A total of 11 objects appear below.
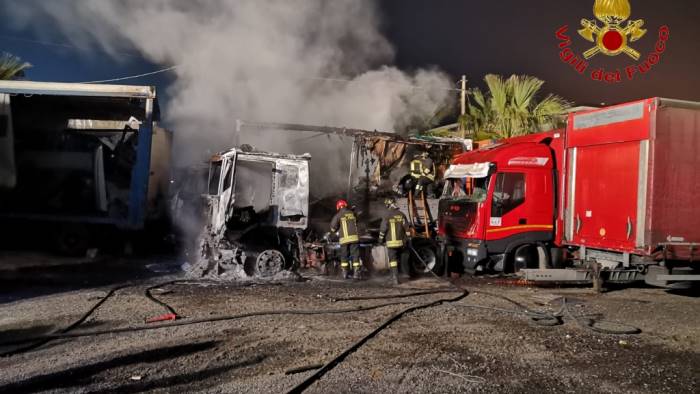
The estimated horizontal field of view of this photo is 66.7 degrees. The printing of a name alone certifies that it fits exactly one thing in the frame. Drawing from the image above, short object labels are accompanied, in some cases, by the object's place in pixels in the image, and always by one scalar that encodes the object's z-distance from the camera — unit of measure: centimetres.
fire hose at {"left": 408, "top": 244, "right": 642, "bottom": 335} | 609
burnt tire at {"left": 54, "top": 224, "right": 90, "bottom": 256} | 1150
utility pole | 1688
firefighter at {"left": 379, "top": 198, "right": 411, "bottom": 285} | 941
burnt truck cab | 922
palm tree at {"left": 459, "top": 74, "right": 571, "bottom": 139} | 1341
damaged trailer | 1111
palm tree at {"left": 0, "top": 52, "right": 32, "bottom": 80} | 1438
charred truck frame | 1052
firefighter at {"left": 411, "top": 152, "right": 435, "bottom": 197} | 1188
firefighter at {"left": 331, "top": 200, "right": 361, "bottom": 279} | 943
